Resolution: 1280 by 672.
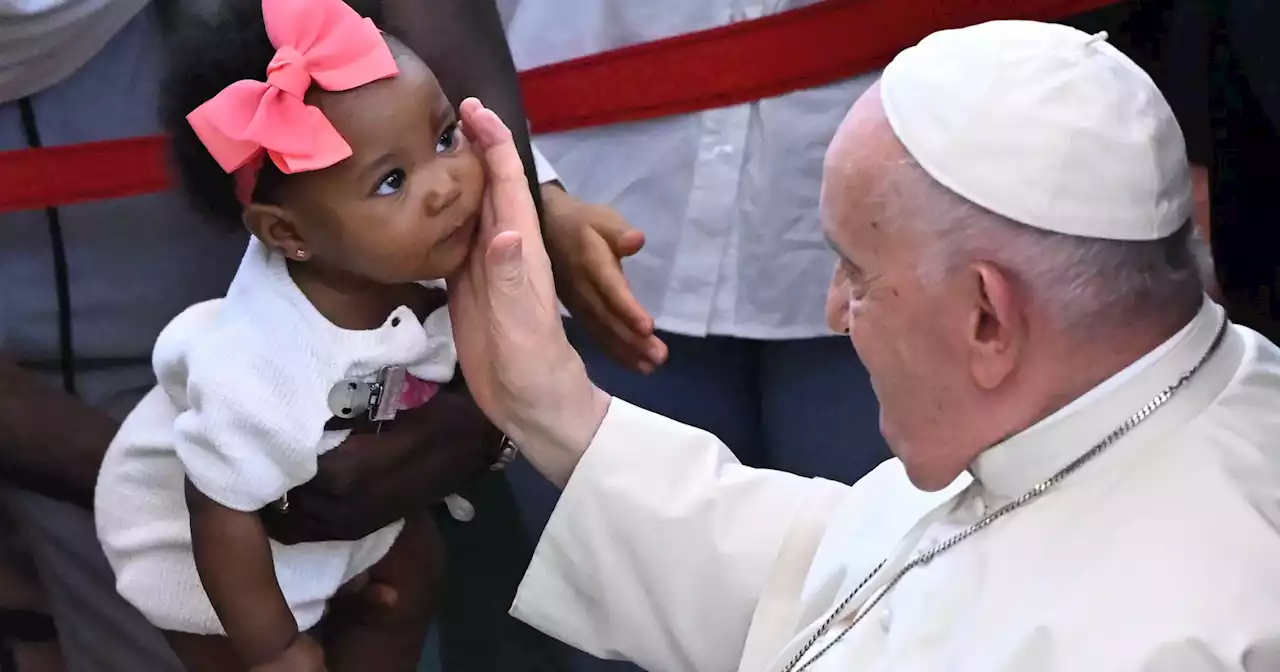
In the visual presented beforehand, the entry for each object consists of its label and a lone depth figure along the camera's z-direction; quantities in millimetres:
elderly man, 3960
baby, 4109
